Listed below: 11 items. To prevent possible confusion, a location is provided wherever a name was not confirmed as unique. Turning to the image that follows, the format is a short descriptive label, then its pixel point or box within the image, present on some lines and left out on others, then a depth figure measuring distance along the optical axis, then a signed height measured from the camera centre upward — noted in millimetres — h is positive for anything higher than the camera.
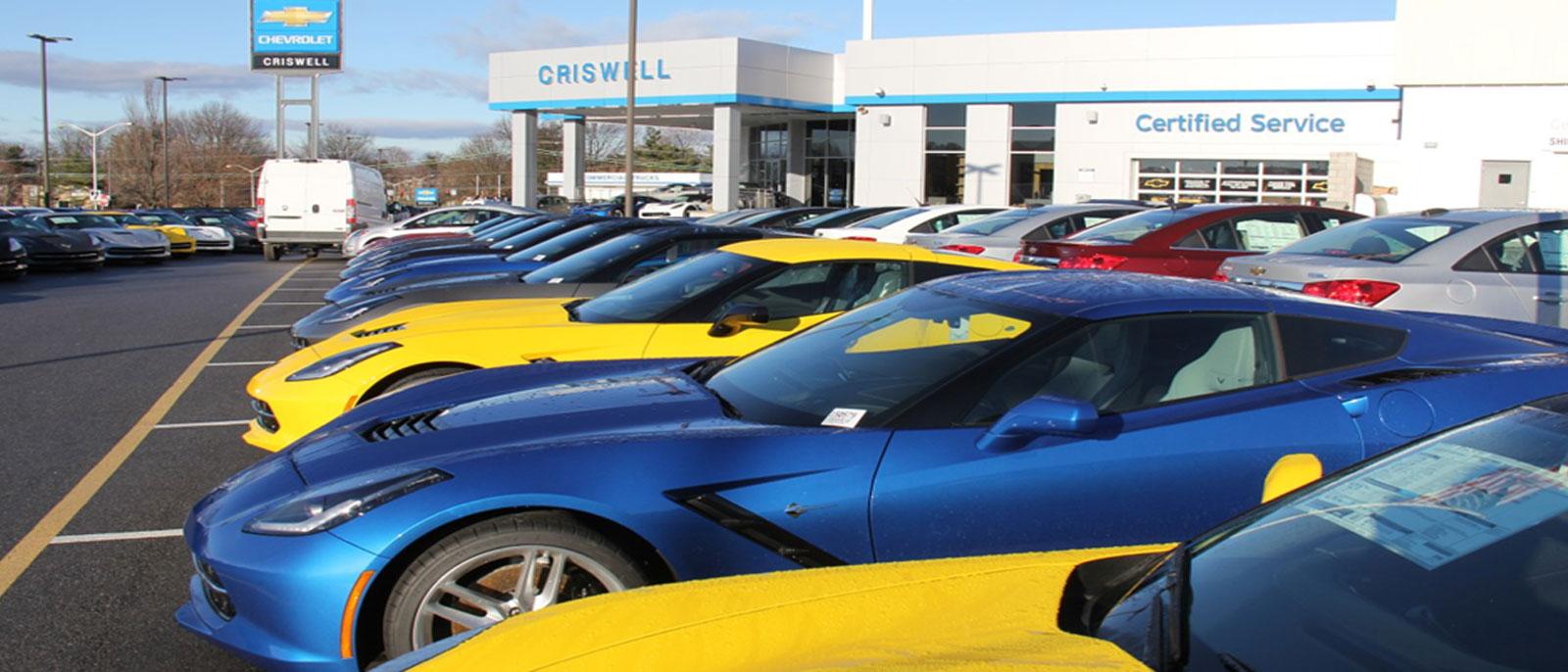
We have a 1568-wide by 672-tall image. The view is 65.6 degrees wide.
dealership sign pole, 40875 +5695
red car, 10570 -127
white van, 26547 +67
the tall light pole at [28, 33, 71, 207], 45781 +5498
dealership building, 25391 +3063
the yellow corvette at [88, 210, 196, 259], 29516 -842
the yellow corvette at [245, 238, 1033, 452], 5957 -602
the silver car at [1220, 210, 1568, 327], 7984 -267
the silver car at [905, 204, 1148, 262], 12094 -85
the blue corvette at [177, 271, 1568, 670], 3346 -716
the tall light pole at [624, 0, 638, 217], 23500 +2647
